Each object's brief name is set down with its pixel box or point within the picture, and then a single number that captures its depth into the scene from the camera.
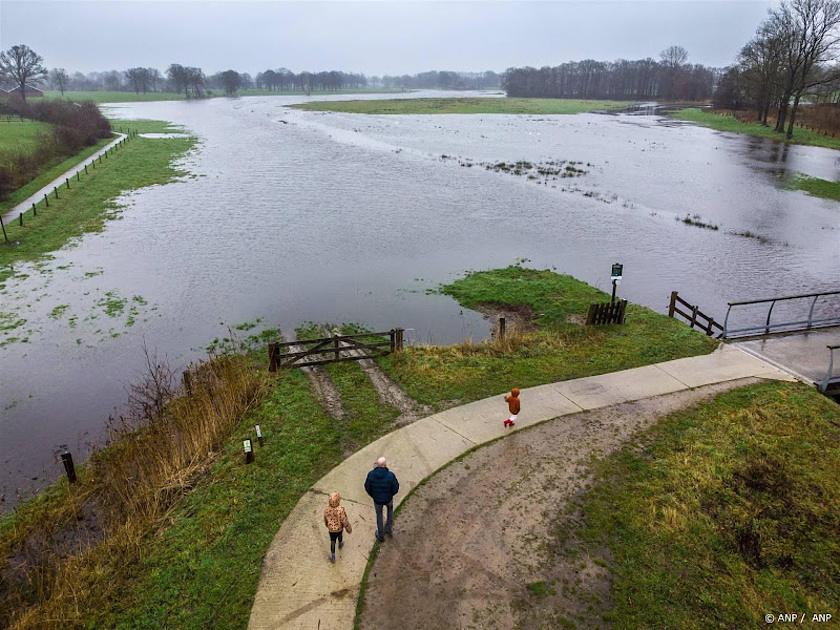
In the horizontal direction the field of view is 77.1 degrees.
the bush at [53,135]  43.66
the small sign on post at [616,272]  17.75
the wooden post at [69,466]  12.18
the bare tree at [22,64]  111.62
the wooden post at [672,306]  20.42
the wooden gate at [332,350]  16.80
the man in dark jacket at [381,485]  9.40
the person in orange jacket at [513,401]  13.11
